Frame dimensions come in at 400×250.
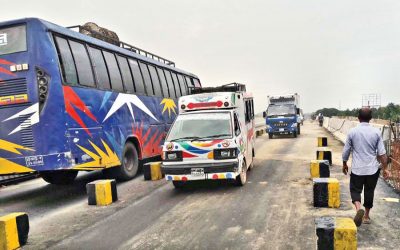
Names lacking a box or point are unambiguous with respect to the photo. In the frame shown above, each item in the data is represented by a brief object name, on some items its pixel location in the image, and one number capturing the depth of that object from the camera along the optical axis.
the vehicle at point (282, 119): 26.58
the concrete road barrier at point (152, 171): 12.08
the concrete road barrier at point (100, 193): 8.95
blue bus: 8.90
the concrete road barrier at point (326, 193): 7.55
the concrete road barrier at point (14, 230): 6.02
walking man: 6.30
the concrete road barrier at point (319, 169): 9.84
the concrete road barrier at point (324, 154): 13.22
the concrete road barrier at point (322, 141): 16.52
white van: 9.45
